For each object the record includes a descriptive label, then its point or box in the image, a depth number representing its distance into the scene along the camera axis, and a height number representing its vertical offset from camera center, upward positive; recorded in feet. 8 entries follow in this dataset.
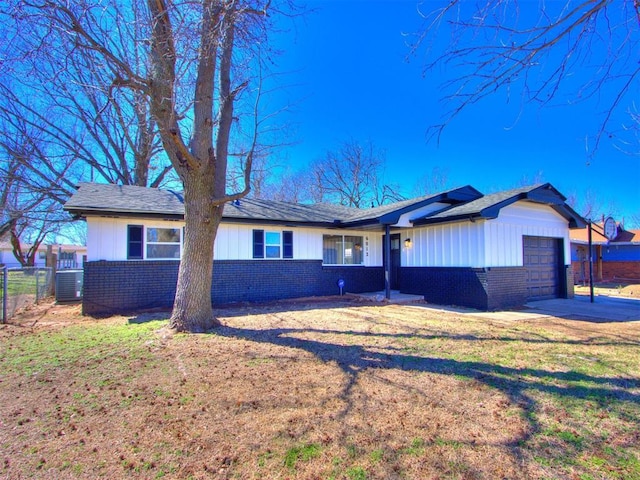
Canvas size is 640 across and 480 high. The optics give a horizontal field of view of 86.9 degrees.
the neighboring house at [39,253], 143.51 +2.55
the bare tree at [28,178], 53.21 +13.46
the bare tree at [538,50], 11.21 +7.17
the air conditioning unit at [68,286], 38.27 -3.20
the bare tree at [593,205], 116.70 +17.89
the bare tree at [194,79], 18.99 +11.49
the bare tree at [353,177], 97.19 +23.73
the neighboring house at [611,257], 67.14 -0.18
